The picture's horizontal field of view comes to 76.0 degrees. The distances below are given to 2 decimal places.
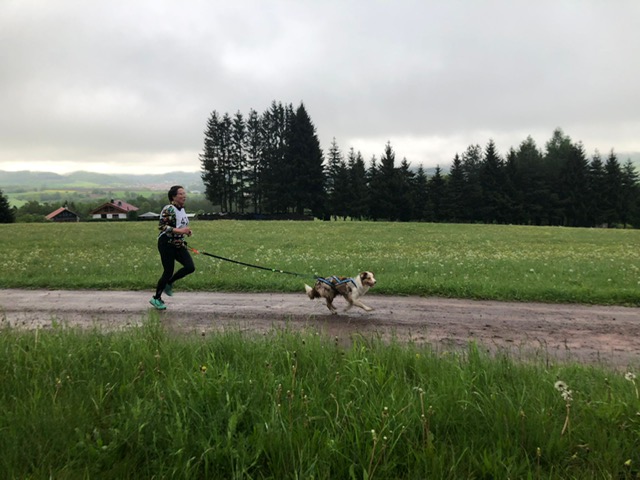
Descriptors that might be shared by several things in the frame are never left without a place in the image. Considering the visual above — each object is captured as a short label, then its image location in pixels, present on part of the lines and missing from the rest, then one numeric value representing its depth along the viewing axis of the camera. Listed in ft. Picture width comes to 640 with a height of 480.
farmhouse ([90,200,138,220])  463.42
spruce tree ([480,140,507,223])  252.01
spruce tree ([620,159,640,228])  258.16
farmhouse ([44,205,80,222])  385.72
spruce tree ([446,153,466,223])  261.85
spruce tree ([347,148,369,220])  263.70
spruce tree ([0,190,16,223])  218.79
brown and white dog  27.04
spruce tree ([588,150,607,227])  255.91
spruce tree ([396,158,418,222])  260.21
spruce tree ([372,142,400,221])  260.01
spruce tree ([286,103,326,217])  272.72
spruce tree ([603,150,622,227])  254.47
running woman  28.86
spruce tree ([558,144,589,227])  256.73
